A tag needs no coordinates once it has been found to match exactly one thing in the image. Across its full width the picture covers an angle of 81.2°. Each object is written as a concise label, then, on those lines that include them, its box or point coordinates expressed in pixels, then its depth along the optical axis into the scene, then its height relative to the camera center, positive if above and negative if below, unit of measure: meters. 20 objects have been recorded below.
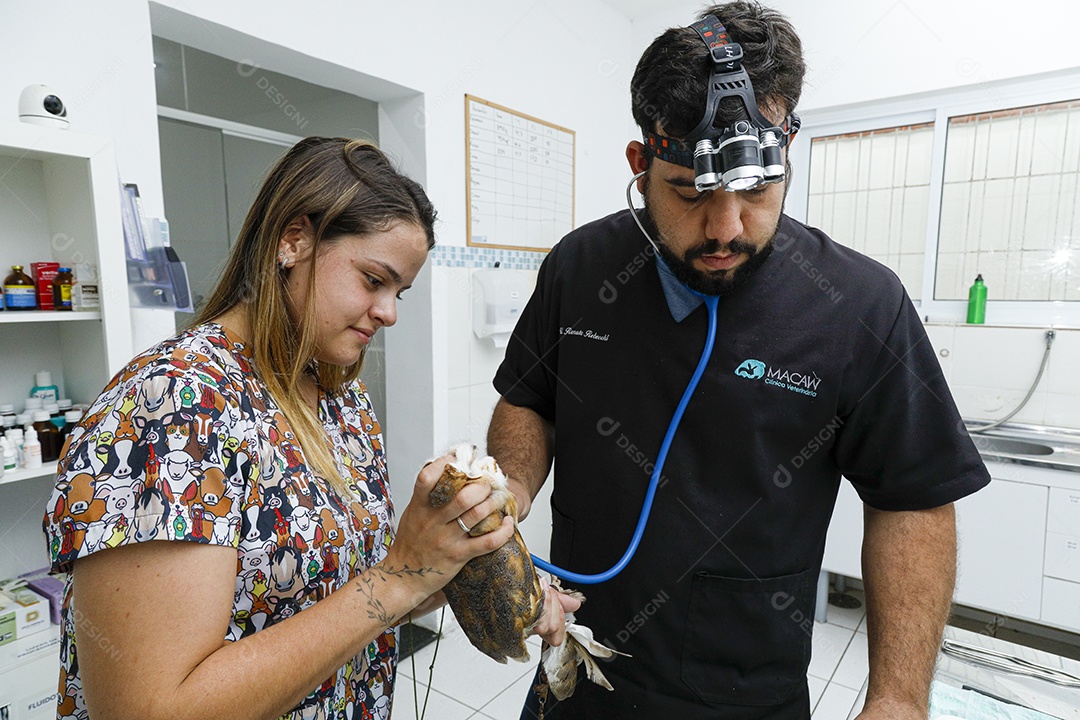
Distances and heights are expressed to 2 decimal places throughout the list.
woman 0.66 -0.25
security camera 1.35 +0.39
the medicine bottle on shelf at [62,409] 1.49 -0.29
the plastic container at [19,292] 1.40 -0.01
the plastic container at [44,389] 1.53 -0.25
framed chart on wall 2.72 +0.52
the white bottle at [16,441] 1.39 -0.34
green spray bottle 2.92 -0.03
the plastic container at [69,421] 1.49 -0.32
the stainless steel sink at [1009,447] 2.76 -0.67
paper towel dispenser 2.79 -0.06
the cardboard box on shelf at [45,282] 1.46 +0.01
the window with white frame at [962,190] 2.82 +0.51
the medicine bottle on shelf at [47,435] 1.46 -0.34
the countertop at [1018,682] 1.12 -0.73
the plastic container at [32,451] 1.40 -0.36
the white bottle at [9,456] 1.36 -0.37
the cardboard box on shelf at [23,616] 1.40 -0.74
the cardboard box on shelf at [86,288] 1.48 +0.00
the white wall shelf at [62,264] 1.42 +0.03
